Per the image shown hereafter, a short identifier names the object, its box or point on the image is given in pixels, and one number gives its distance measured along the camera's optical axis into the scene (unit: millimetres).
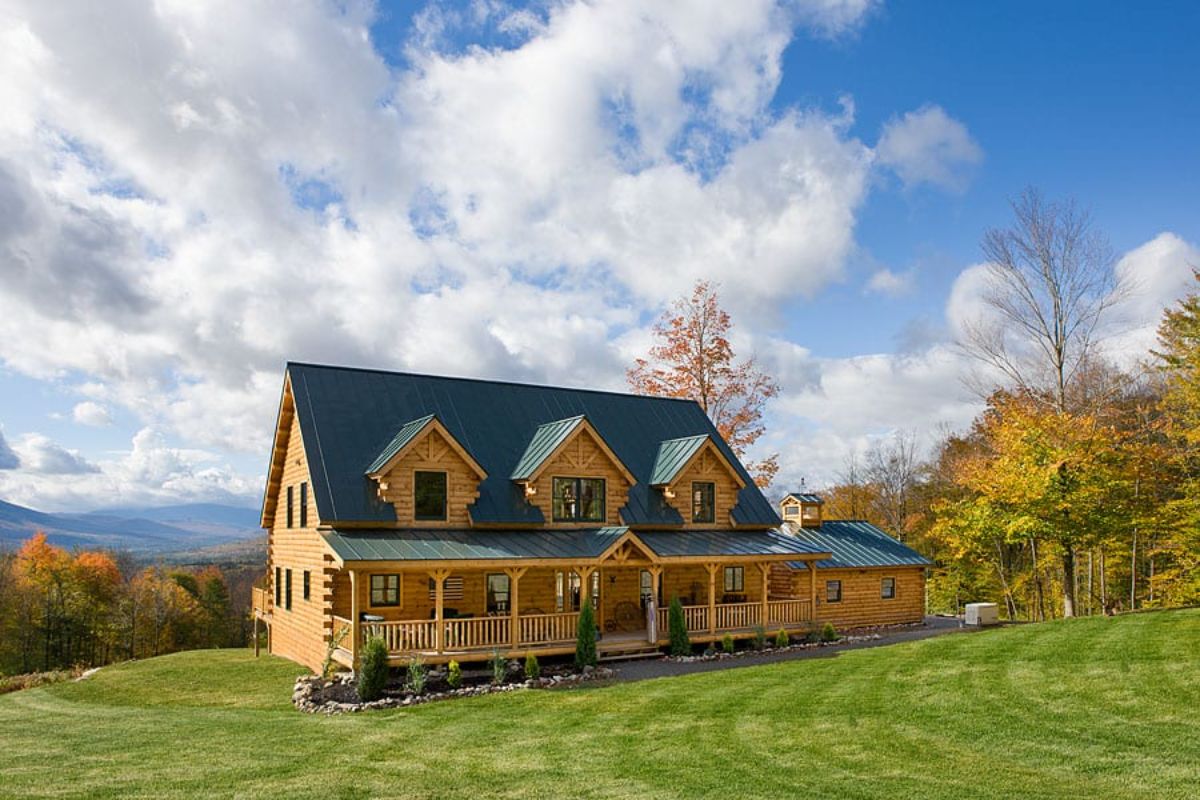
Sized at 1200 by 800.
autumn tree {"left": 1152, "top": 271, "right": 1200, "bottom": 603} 26297
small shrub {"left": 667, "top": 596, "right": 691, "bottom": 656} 21703
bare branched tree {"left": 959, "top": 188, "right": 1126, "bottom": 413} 28375
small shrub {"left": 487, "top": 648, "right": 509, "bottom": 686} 18484
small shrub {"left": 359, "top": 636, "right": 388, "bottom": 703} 17016
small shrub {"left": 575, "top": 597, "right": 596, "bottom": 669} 19984
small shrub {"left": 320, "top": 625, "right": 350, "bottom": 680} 18516
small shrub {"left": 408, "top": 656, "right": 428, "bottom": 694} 17406
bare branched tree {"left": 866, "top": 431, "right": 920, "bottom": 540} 46875
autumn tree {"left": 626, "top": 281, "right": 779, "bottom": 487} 37031
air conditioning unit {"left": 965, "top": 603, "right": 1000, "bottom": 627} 26203
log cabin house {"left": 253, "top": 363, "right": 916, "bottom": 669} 19938
